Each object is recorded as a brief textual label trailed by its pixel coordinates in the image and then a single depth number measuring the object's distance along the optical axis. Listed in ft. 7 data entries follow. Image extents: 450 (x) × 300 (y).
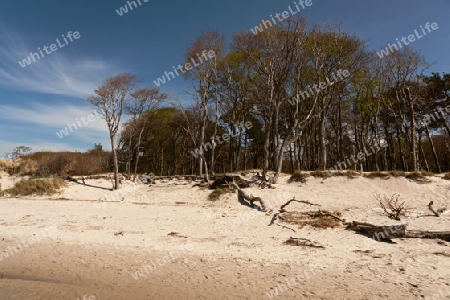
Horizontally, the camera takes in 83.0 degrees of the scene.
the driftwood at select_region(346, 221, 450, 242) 24.16
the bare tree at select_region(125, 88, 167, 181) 76.48
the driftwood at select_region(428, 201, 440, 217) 33.40
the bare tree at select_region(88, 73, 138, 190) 67.05
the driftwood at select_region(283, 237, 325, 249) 23.87
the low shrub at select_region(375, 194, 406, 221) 32.89
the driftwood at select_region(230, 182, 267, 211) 41.06
